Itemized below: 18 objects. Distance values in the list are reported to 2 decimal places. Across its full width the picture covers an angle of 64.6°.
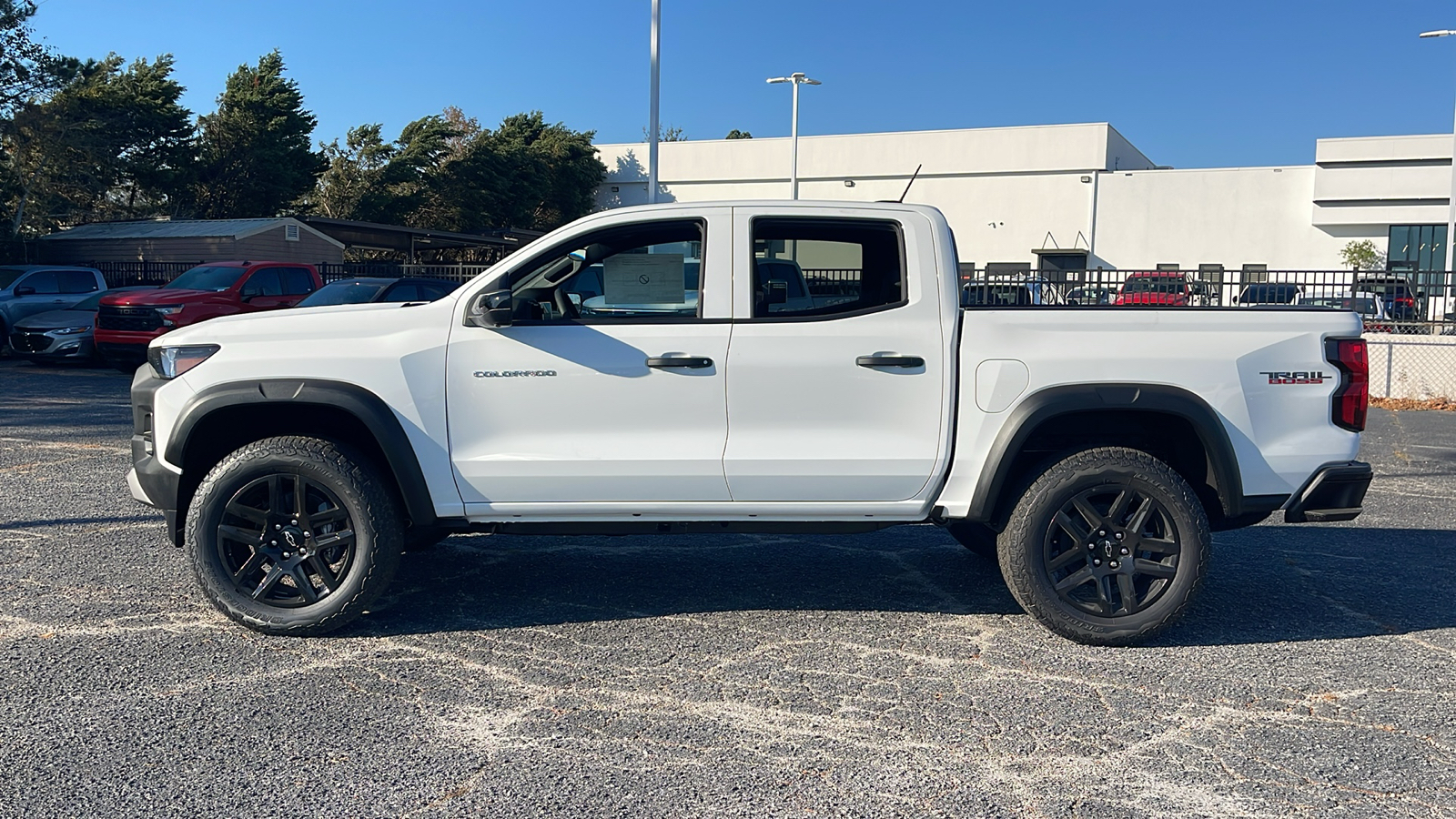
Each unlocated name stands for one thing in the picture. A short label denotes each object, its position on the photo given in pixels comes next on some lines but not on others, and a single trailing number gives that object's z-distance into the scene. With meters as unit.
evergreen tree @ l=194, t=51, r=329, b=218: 46.91
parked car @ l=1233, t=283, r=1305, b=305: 15.01
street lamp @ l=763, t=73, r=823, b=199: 37.78
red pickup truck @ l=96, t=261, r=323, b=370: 17.05
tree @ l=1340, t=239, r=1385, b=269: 47.34
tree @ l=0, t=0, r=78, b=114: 35.66
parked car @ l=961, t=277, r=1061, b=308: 11.07
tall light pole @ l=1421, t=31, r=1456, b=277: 36.56
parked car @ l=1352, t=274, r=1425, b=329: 15.62
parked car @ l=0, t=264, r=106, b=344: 19.62
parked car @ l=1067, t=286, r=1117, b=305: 14.02
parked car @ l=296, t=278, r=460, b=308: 15.91
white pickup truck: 4.91
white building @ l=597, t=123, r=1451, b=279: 48.22
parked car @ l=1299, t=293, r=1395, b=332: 15.84
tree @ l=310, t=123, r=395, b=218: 52.72
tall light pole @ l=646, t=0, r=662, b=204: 21.77
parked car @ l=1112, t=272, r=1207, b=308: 14.30
